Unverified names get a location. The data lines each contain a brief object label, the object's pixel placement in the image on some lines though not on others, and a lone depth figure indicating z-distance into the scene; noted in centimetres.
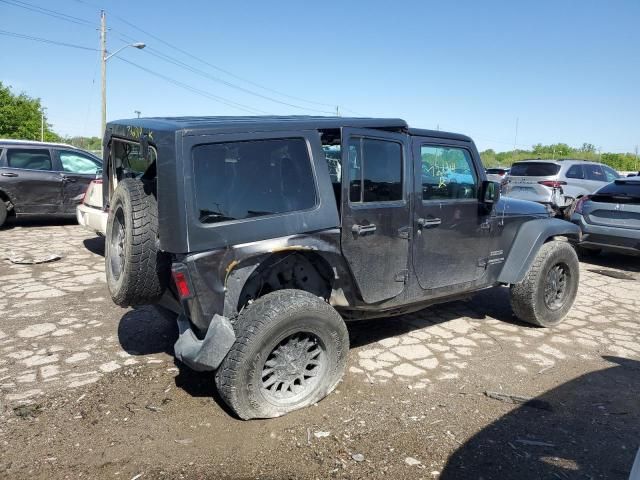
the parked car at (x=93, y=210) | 674
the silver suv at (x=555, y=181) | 1188
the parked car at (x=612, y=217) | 761
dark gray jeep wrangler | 290
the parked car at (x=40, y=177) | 920
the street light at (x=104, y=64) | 2238
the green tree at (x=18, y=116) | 3712
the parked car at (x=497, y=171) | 2069
